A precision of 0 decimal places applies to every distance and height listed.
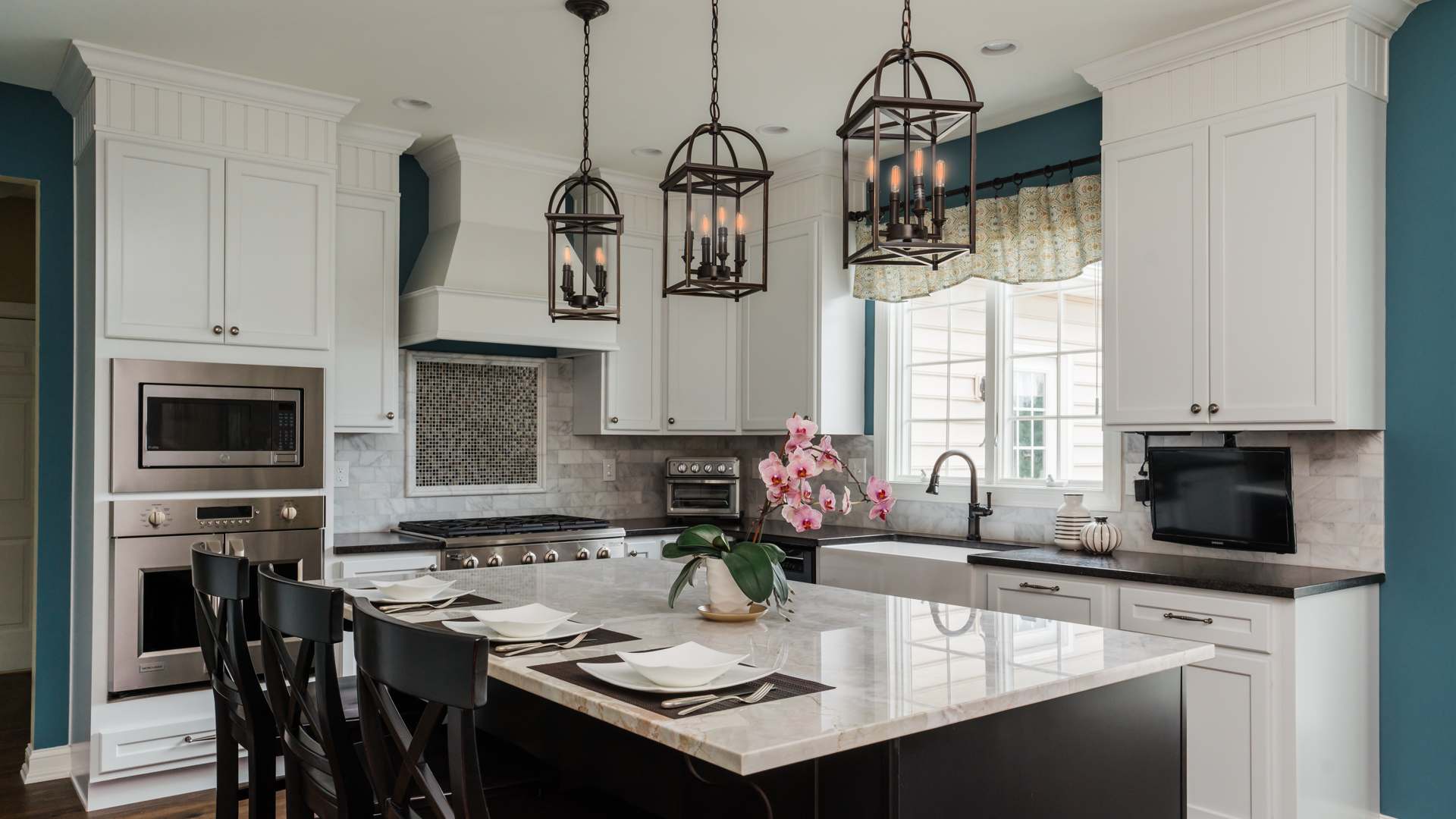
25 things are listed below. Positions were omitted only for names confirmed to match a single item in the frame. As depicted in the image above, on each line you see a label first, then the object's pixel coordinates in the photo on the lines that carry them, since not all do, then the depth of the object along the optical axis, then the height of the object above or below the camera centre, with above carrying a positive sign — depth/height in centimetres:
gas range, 445 -57
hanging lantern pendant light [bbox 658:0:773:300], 238 +45
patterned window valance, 418 +77
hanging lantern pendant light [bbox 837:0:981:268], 190 +51
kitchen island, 154 -50
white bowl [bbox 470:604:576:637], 212 -45
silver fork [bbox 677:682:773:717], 161 -45
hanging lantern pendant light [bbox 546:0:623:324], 281 +51
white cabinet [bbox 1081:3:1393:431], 324 +64
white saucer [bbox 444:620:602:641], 214 -47
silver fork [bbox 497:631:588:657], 200 -47
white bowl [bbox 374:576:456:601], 259 -45
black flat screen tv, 350 -29
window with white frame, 437 +14
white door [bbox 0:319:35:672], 607 -40
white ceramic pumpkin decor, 388 -46
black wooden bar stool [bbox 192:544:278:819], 231 -66
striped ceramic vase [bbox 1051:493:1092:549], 402 -42
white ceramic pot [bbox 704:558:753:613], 238 -41
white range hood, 470 +75
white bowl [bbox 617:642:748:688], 167 -43
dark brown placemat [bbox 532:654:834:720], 161 -46
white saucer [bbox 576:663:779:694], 168 -45
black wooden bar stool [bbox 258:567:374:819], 184 -58
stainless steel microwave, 377 -6
